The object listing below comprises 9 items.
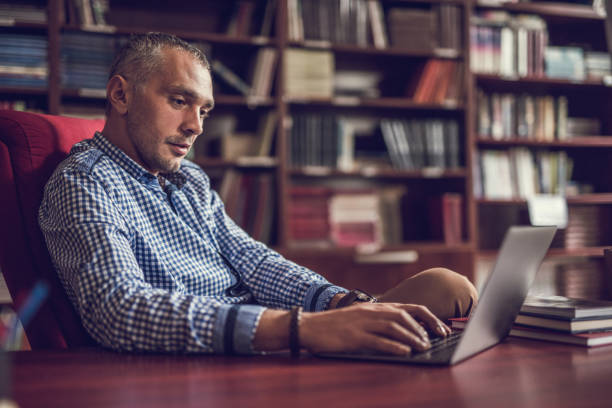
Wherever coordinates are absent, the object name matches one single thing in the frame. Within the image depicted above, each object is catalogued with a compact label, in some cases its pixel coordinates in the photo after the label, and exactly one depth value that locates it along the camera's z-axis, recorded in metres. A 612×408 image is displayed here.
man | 0.85
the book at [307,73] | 2.94
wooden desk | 0.60
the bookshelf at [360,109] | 2.88
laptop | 0.74
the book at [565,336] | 0.87
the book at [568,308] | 0.88
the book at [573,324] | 0.88
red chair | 1.17
